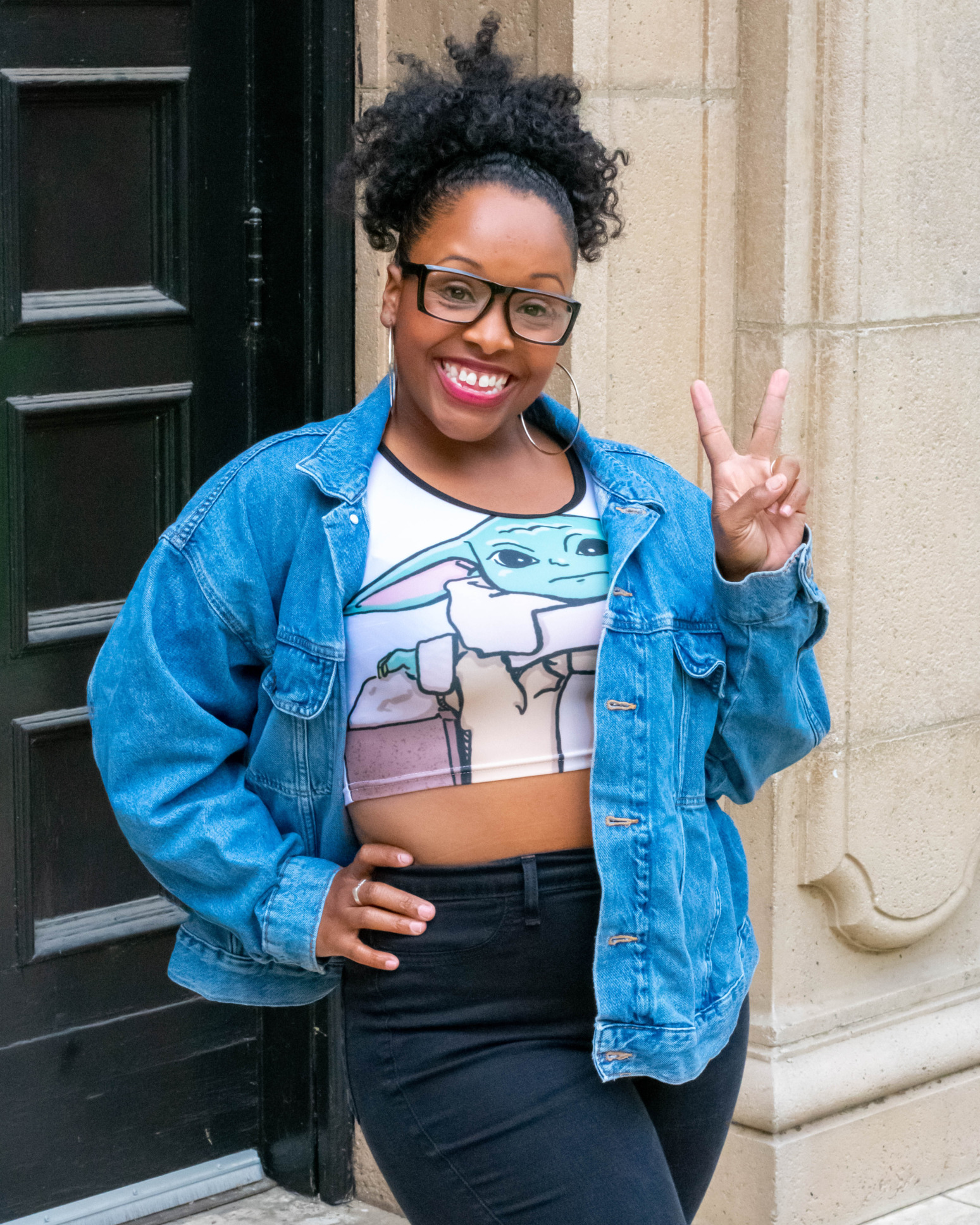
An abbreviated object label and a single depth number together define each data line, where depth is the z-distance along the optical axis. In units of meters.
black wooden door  5.99
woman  4.08
